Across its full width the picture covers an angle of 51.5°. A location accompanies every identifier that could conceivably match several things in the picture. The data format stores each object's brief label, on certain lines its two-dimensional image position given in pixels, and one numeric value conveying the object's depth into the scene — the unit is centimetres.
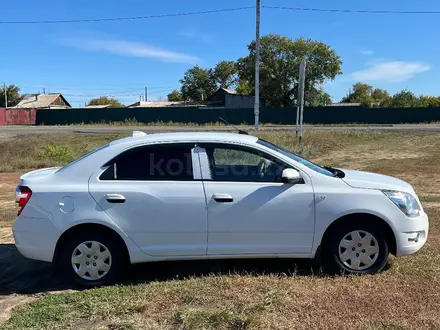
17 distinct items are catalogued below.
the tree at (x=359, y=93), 10344
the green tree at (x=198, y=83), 8812
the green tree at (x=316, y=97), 5644
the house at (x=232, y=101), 5892
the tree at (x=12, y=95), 8250
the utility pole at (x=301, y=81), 1542
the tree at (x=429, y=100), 6296
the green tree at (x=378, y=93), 10869
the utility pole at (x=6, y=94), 7976
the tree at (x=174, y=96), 10298
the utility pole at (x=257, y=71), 2914
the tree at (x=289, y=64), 5619
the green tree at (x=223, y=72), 8881
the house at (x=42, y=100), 8456
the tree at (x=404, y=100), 5525
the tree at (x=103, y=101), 11041
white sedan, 465
